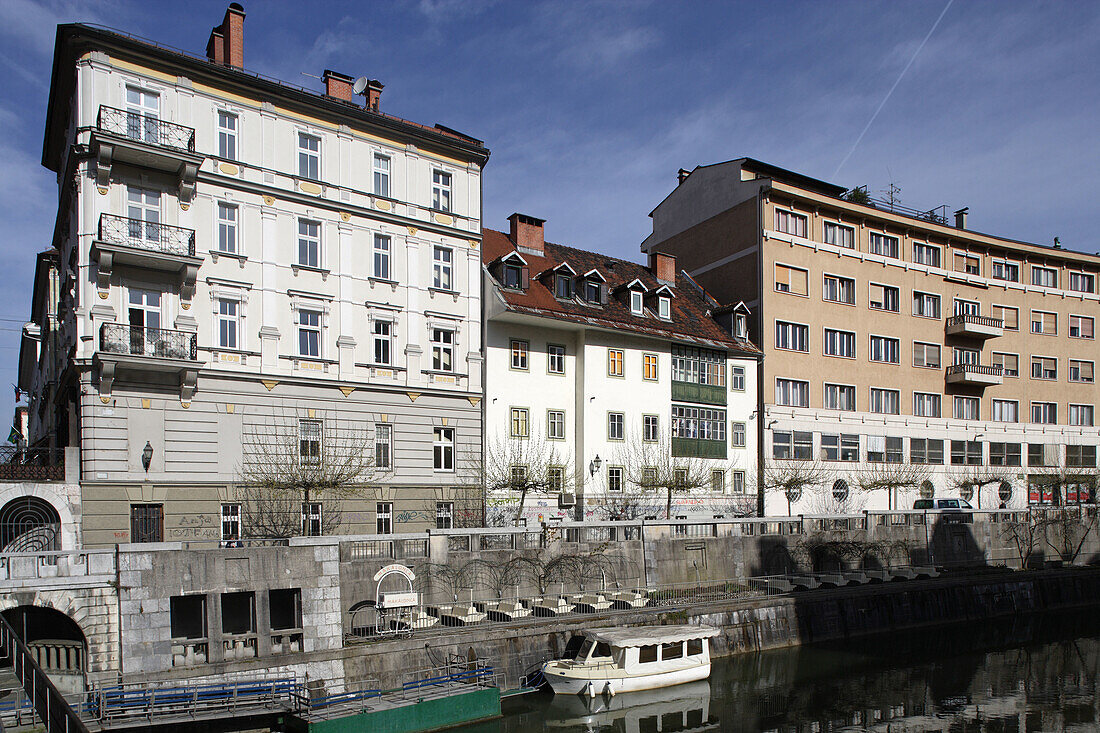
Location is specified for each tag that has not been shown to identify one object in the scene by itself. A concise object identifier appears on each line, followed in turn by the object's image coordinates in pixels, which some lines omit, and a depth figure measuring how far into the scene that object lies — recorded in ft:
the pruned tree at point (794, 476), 163.02
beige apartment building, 174.29
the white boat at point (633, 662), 90.53
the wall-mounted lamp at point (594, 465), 143.23
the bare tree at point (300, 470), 105.70
